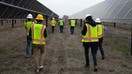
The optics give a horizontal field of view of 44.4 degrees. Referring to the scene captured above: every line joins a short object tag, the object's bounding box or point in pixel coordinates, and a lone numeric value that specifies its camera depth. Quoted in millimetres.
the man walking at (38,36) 5854
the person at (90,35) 6108
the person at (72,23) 17280
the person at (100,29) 7433
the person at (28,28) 7465
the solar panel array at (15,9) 13585
